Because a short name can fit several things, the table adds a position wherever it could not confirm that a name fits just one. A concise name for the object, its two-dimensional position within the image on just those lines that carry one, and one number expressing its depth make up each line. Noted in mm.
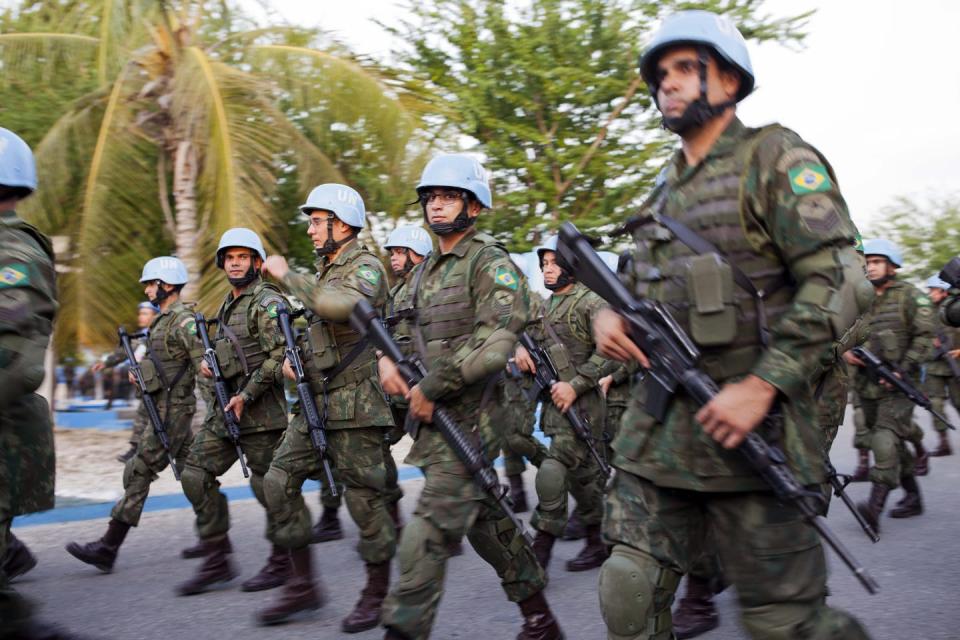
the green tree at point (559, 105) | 13203
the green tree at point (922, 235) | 25469
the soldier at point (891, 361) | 6576
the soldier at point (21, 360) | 3027
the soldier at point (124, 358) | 9492
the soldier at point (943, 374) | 9914
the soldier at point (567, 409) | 5711
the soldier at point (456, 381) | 3643
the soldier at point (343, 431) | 4746
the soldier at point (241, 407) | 5504
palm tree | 9891
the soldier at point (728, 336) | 2426
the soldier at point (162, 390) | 5969
